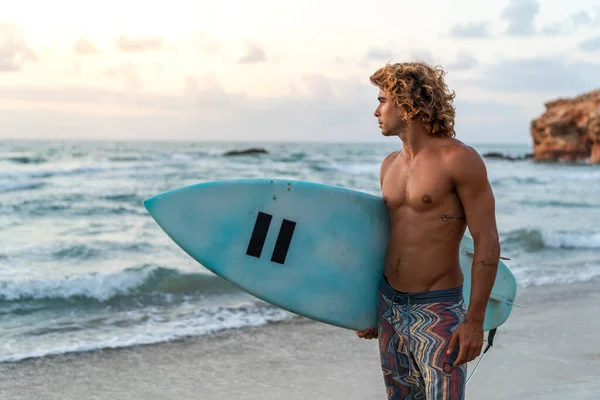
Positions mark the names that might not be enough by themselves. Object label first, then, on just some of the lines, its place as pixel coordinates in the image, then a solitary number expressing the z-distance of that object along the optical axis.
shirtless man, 1.84
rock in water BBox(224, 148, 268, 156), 35.90
